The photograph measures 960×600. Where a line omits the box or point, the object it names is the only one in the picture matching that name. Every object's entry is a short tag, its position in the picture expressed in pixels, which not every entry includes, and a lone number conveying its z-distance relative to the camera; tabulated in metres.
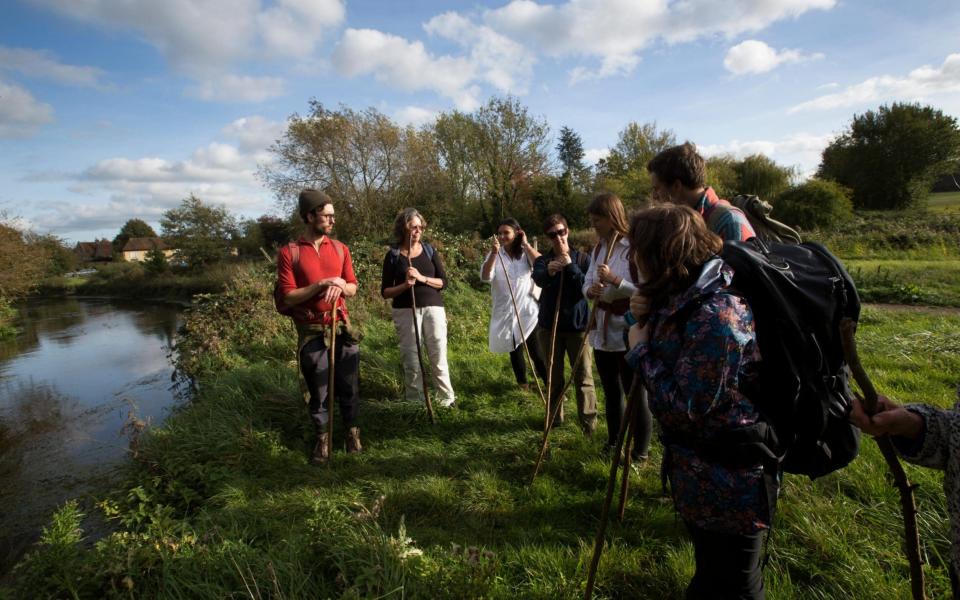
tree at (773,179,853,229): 17.56
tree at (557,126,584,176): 49.06
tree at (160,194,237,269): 26.56
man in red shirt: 3.69
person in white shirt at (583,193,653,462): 3.18
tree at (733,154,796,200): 20.23
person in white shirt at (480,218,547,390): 4.83
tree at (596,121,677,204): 27.14
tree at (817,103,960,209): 18.91
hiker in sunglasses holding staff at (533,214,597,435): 3.76
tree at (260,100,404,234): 18.69
